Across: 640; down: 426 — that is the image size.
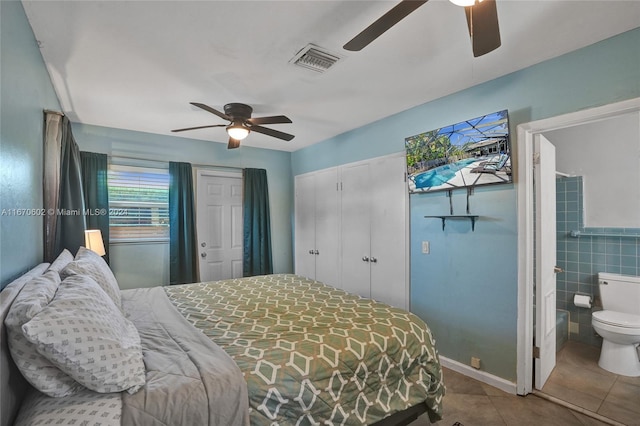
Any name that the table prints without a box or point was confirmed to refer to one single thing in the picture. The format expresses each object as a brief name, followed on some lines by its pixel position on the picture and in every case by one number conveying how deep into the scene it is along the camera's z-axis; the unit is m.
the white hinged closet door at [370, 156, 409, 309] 3.22
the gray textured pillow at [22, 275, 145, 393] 1.02
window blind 3.75
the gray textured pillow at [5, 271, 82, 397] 1.03
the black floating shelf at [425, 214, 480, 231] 2.63
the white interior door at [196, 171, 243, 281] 4.27
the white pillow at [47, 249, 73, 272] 1.76
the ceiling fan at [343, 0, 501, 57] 1.26
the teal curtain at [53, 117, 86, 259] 2.35
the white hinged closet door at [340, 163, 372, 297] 3.62
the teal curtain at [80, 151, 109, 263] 3.48
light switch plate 2.99
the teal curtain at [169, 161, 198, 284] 3.98
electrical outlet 2.60
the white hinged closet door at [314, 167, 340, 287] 4.09
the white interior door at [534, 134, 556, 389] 2.39
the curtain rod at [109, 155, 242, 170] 3.79
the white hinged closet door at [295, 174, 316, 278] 4.53
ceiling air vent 2.05
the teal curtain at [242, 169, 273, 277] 4.56
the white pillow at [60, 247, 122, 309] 1.73
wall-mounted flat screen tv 2.42
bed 1.05
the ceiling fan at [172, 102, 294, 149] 2.84
